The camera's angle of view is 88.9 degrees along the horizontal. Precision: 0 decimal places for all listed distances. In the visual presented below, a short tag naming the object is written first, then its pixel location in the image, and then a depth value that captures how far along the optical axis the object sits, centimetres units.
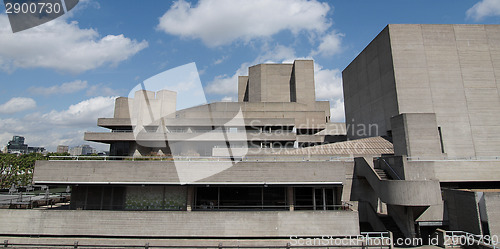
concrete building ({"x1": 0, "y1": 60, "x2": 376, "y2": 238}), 1619
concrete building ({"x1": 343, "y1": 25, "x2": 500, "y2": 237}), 2109
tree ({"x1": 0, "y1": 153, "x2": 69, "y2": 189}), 5531
